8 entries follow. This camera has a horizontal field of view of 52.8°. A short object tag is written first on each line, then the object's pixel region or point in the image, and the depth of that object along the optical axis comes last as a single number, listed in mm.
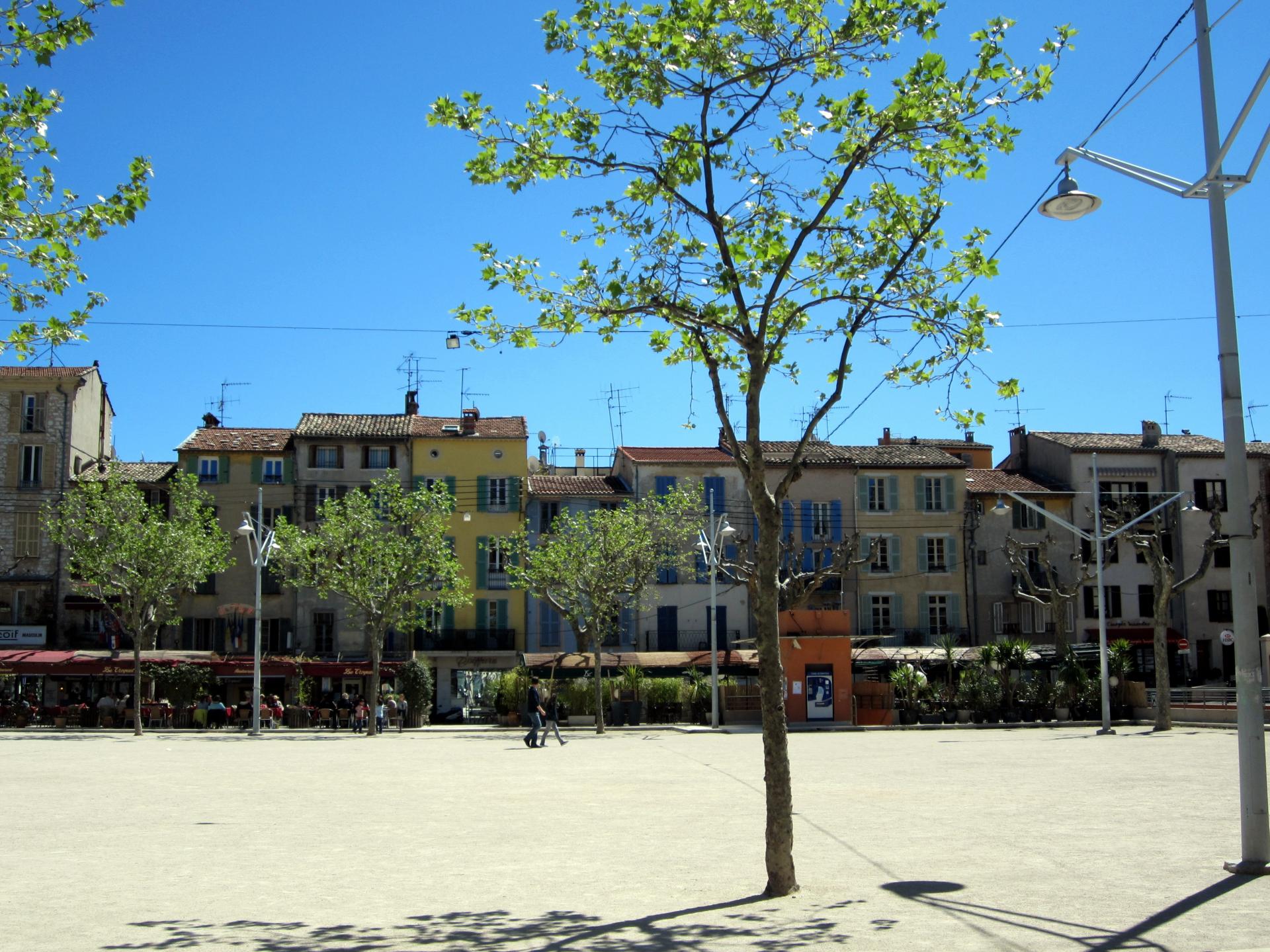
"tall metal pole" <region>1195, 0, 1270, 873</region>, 10016
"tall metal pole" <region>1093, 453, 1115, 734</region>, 36031
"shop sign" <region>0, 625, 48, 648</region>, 53156
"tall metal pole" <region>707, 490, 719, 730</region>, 41281
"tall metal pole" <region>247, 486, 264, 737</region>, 39812
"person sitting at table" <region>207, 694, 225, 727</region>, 44844
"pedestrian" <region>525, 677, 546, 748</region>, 31062
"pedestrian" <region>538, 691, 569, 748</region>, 32250
